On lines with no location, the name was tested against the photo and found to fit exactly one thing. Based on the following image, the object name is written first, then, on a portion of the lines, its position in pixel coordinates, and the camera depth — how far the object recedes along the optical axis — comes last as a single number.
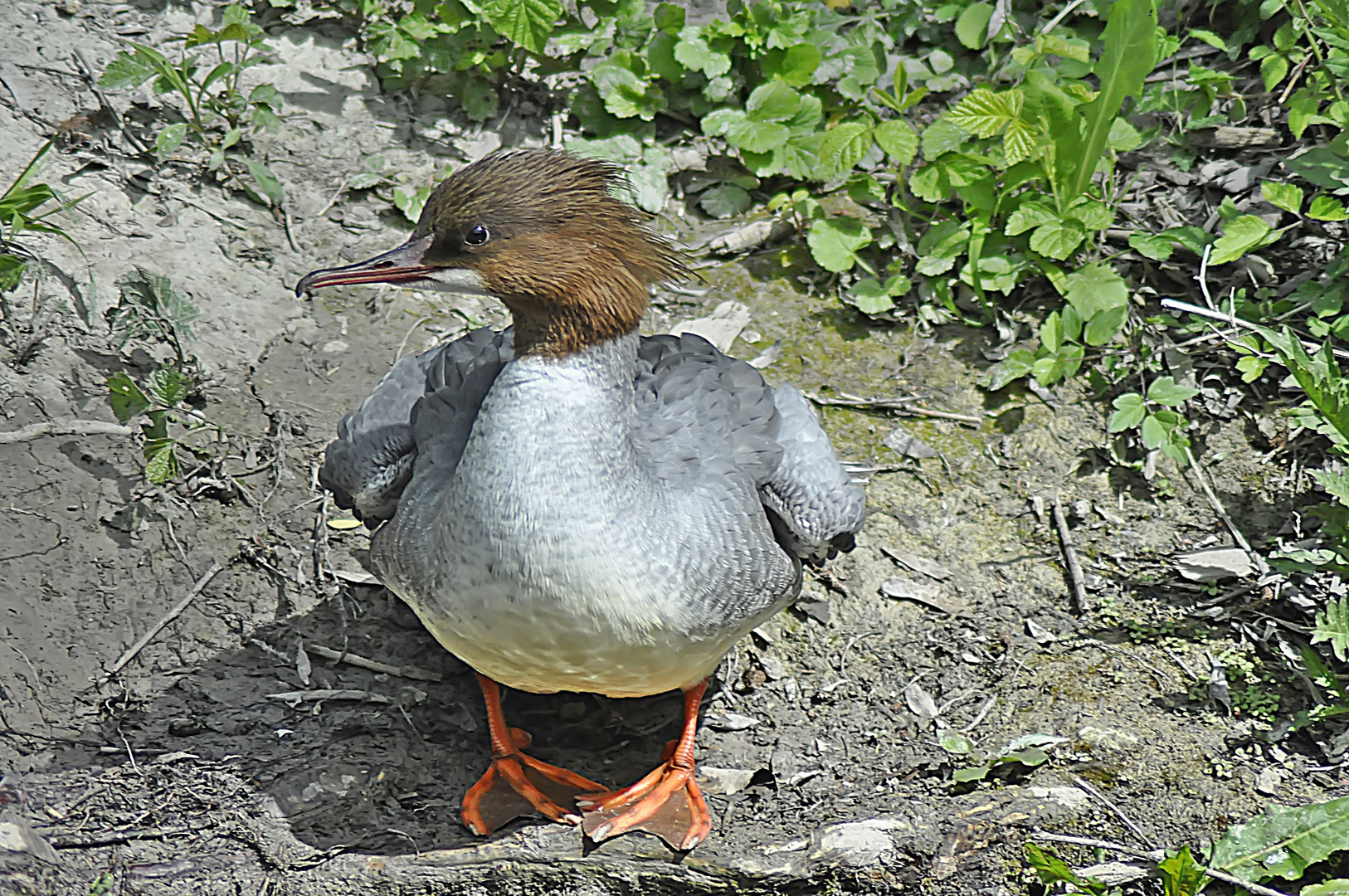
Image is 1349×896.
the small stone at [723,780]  6.93
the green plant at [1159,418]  8.07
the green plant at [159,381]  7.27
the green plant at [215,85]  9.05
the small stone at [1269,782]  6.48
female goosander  5.45
